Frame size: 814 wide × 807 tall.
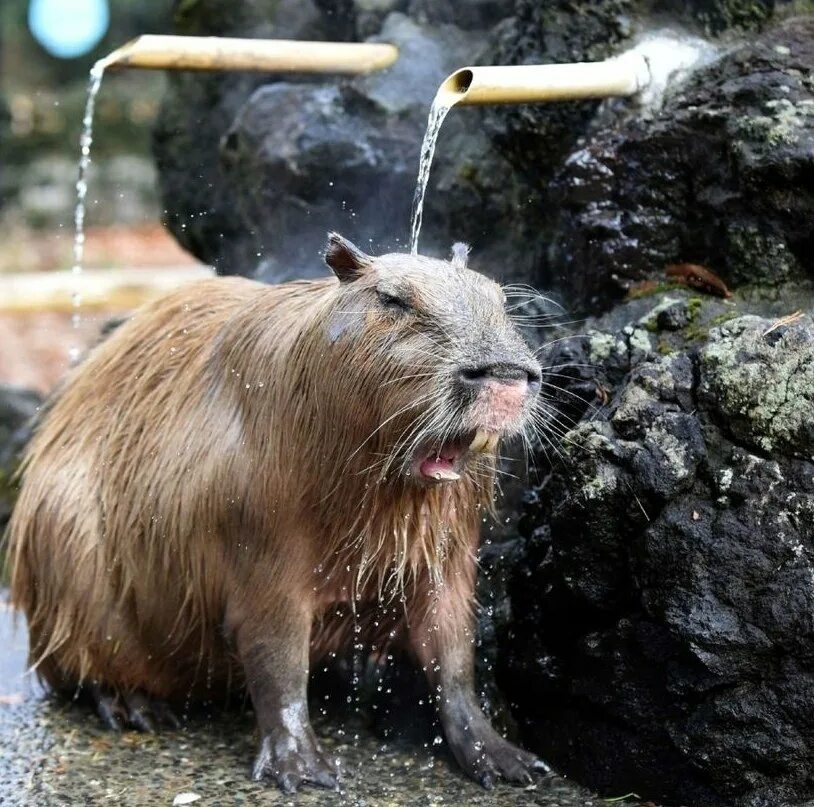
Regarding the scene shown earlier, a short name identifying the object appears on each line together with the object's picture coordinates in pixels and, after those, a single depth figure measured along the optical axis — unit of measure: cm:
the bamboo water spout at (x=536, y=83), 434
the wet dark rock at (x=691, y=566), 387
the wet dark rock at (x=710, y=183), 440
